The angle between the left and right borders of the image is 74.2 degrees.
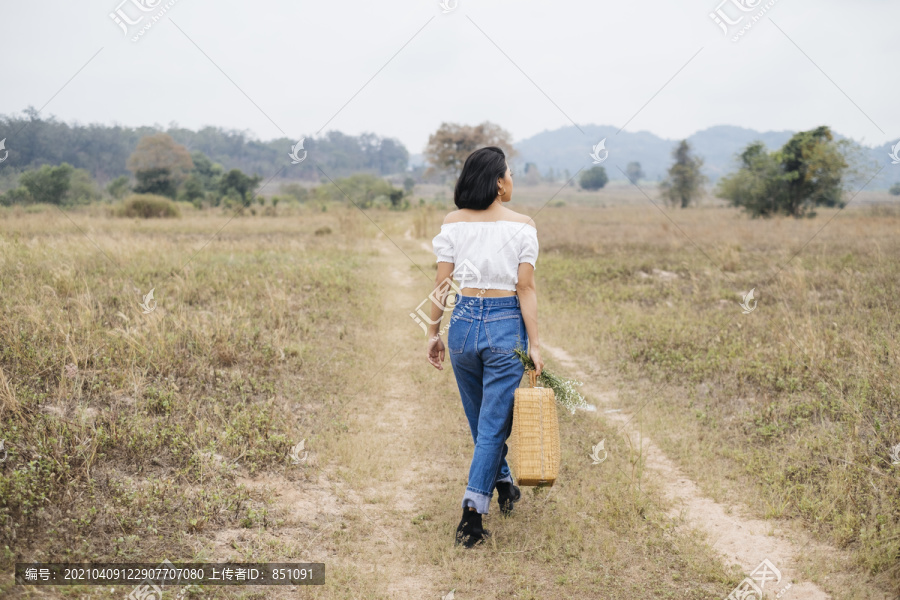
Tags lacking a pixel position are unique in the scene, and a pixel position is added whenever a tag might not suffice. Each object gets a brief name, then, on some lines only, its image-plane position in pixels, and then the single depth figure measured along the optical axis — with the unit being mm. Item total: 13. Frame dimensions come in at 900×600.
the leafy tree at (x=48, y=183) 15454
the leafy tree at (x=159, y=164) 28828
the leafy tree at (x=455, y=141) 46250
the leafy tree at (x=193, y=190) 34531
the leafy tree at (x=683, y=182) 47438
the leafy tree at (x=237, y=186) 39531
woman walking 3230
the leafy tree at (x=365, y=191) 41669
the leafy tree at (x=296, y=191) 46212
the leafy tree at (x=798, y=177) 25000
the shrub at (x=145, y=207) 24877
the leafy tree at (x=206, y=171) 38659
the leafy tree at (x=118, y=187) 26217
